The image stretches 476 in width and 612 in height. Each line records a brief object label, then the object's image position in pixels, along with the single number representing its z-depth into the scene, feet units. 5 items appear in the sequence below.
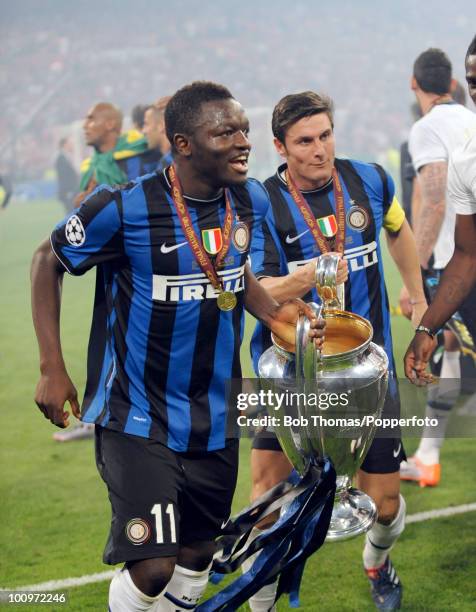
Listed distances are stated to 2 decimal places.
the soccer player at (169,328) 19.25
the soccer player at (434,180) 32.71
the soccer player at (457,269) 22.84
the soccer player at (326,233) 23.24
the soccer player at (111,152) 45.24
